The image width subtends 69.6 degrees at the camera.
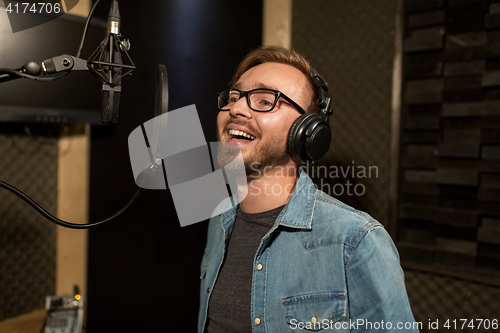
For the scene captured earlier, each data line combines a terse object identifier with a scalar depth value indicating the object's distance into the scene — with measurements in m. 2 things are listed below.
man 1.00
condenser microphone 0.70
